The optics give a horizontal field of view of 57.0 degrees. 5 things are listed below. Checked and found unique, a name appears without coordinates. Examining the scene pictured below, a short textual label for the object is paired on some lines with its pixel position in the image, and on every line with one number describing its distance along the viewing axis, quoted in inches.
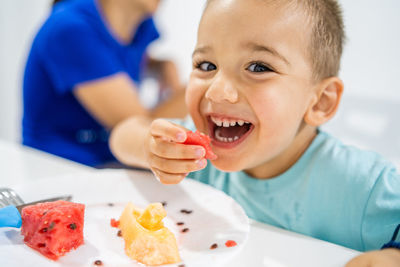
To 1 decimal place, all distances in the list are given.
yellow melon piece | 24.0
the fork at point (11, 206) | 26.4
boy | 31.1
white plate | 24.2
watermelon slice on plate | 24.5
